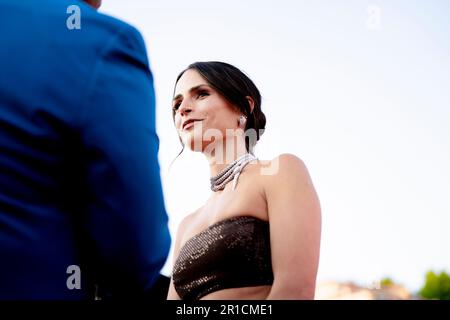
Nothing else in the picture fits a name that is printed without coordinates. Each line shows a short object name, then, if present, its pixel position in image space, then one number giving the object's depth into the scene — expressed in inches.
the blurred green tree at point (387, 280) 1651.7
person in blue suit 39.9
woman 87.3
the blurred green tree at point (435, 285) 1603.1
